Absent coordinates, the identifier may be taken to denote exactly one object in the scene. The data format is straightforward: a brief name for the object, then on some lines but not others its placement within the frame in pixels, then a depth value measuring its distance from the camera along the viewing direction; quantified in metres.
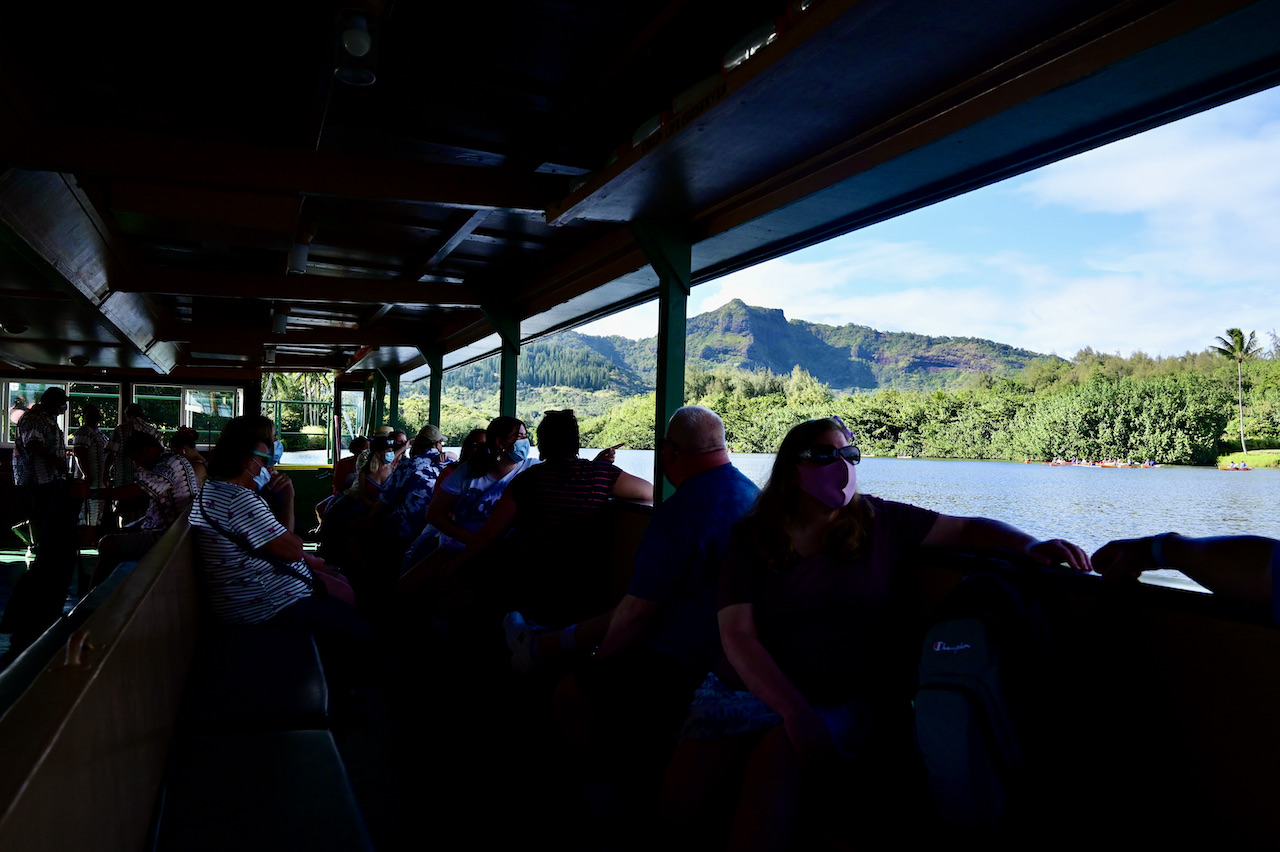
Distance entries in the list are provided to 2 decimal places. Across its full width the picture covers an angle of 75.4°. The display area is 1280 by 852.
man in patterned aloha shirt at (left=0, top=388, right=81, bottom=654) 4.25
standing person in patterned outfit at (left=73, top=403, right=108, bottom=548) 9.20
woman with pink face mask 2.03
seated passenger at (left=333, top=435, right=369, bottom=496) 8.02
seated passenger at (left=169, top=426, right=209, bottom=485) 6.61
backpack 1.61
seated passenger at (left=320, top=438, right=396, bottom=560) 6.92
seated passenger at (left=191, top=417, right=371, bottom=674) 3.58
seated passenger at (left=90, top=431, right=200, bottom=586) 4.88
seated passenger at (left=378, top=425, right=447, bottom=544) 5.87
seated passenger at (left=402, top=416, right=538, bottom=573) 4.88
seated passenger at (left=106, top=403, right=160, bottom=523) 8.70
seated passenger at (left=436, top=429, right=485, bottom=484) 5.06
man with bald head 2.55
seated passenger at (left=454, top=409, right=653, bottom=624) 3.83
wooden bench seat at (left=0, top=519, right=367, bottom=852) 0.95
